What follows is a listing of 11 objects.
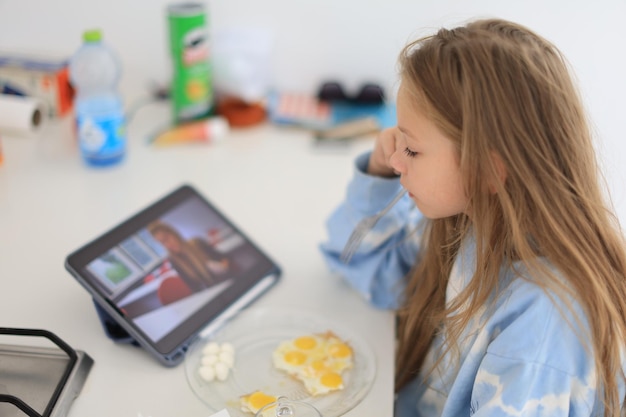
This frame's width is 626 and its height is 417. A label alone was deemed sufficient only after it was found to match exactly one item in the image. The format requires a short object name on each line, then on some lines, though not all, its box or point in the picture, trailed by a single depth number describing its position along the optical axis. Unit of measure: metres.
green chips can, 1.41
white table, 0.87
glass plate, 0.84
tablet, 0.91
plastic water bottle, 1.30
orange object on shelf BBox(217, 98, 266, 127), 1.51
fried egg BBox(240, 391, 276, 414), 0.83
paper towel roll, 1.42
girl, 0.73
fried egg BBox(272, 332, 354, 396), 0.87
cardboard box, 1.48
